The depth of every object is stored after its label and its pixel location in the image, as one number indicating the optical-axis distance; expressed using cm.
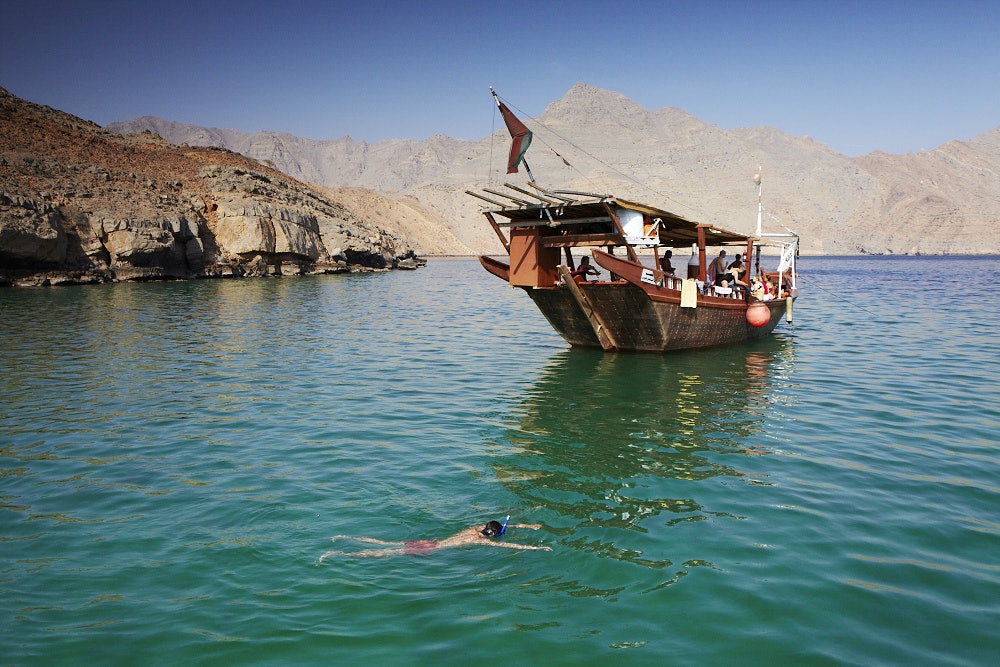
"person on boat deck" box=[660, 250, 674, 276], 1820
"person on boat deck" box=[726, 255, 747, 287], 1975
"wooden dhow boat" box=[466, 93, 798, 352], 1502
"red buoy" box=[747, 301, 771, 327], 1900
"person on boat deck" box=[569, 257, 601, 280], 1661
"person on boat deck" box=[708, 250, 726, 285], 1948
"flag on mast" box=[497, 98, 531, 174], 1463
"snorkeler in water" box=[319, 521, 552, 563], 614
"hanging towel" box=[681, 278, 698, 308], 1606
